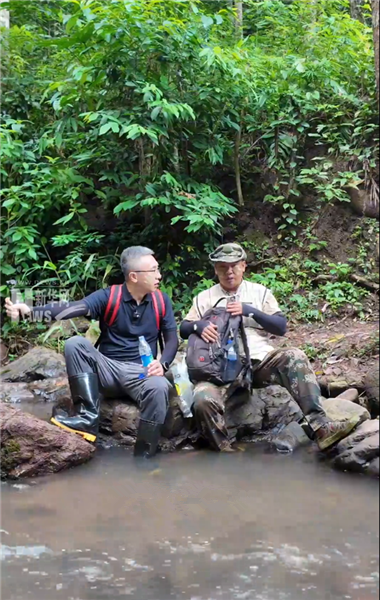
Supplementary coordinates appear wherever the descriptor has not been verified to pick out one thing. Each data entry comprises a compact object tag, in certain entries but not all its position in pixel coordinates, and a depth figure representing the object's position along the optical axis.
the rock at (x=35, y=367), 4.17
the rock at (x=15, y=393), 3.86
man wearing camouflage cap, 2.02
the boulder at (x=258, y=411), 2.24
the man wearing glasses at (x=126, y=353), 2.17
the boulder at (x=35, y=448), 2.04
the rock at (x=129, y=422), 2.38
